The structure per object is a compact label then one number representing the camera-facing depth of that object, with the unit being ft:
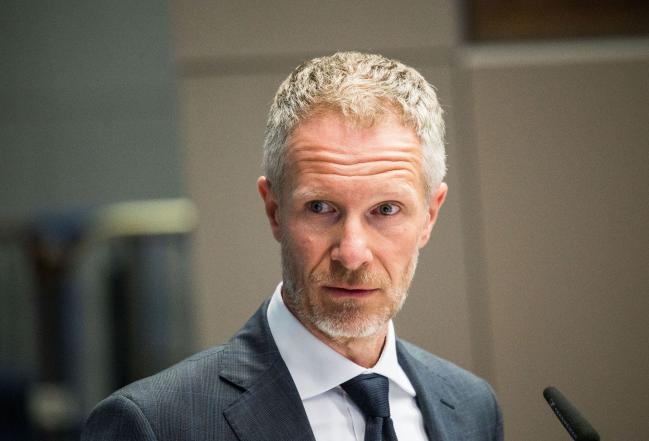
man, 9.64
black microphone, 9.26
